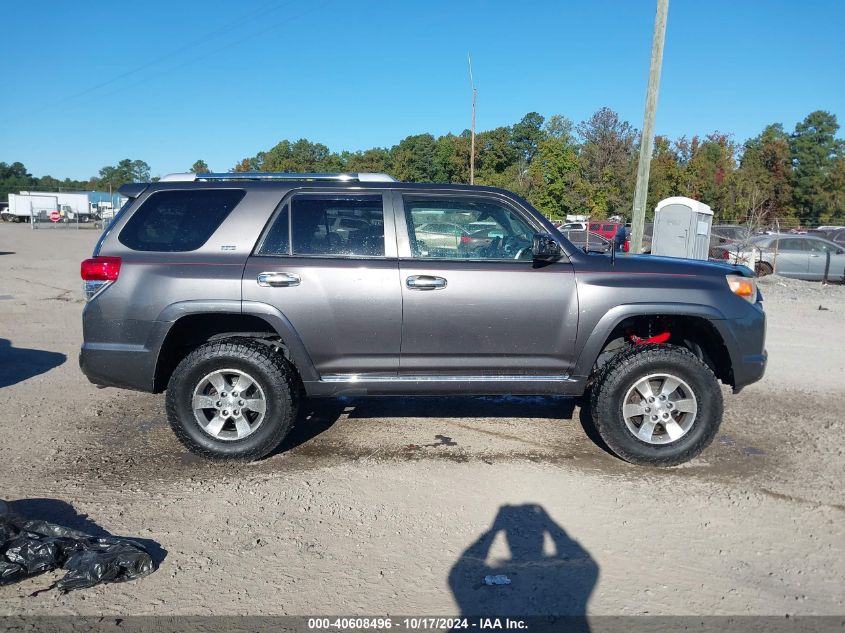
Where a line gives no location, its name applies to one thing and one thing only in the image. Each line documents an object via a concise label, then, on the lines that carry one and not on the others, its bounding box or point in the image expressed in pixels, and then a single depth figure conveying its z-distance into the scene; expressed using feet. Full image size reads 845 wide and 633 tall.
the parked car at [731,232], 82.25
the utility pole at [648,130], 34.71
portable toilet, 45.24
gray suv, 14.47
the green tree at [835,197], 174.34
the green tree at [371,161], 223.63
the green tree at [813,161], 182.91
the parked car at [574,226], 116.92
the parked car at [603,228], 107.67
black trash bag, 9.93
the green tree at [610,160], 164.25
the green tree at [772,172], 180.04
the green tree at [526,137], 202.49
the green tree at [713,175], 164.14
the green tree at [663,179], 172.55
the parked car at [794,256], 57.52
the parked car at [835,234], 101.19
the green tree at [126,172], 362.94
